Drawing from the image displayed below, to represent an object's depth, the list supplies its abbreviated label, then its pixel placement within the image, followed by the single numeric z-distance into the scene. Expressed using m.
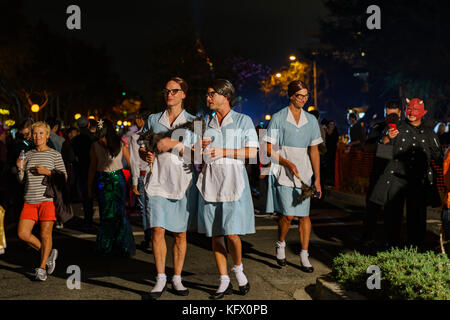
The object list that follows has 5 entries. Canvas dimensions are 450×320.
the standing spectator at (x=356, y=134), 13.55
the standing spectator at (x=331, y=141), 15.52
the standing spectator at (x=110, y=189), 7.23
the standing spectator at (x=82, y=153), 9.77
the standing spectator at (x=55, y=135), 9.04
